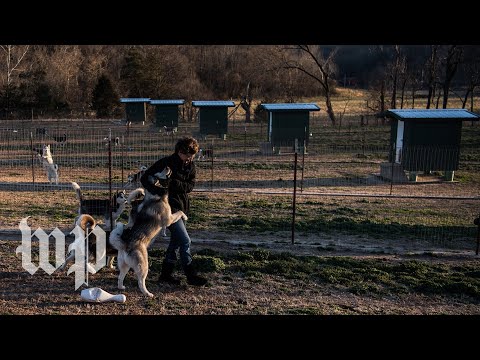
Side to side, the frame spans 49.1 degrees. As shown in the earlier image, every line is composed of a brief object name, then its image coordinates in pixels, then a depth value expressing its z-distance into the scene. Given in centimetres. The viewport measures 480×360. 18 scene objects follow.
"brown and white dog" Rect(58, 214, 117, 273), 712
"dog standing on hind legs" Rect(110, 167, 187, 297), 669
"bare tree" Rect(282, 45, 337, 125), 4725
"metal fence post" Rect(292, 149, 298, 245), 998
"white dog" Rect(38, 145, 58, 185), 1566
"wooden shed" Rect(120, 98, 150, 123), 3881
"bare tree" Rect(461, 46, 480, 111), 3903
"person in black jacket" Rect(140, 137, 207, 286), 687
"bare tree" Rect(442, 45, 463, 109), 3675
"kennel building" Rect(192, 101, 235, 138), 3073
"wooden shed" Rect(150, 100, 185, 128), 3497
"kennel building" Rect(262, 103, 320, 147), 2558
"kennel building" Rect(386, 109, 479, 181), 1903
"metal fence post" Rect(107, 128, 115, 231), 913
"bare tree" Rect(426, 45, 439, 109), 3889
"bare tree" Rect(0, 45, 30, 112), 4097
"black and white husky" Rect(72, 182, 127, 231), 952
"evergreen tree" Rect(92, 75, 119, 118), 4188
